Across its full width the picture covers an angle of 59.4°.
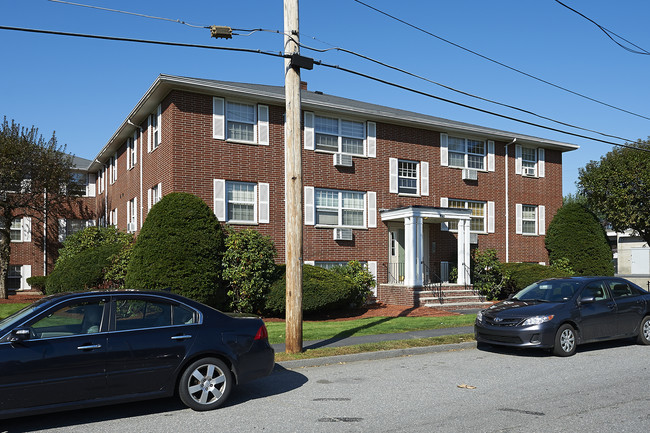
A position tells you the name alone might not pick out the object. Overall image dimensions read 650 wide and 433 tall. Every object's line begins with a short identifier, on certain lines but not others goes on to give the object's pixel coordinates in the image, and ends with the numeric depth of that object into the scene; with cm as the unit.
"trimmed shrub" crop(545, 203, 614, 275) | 2505
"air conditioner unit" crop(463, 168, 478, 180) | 2453
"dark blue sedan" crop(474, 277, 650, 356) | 1023
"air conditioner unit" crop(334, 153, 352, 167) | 2098
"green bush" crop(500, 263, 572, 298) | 2219
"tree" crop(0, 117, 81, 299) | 2595
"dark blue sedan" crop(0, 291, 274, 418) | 588
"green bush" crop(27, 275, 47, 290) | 2775
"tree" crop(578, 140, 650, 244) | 2623
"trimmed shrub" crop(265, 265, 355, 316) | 1639
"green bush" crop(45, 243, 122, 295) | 1838
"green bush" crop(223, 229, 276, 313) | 1619
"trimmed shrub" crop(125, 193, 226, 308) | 1516
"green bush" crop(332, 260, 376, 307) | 1883
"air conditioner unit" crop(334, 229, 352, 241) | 2078
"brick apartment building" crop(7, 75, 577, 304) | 1880
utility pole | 1014
